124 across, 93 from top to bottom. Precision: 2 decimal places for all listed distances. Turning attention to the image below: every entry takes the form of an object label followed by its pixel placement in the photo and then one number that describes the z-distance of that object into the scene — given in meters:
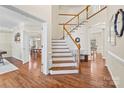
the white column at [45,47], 3.20
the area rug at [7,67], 3.58
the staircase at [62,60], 3.27
